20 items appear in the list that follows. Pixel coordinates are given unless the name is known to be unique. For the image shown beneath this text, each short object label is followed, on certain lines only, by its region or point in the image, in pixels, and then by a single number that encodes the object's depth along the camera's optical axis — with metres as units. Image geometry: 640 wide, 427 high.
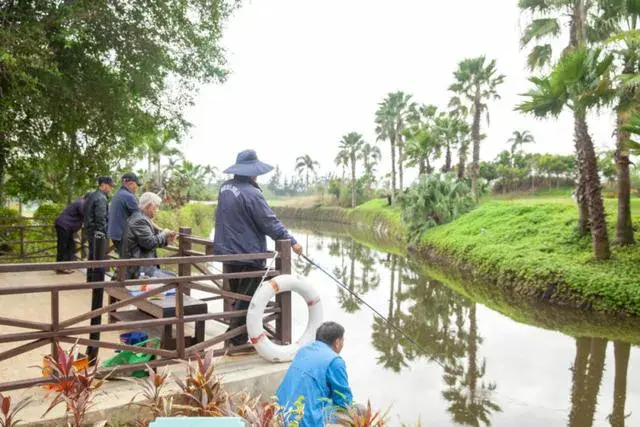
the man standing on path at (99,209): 7.40
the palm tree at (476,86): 30.41
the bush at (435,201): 25.28
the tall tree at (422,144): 34.47
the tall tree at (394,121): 45.25
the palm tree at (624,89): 11.24
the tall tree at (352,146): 58.62
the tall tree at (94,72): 8.62
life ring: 4.52
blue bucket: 4.73
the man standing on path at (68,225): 8.78
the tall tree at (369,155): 63.57
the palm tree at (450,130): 34.02
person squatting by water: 3.25
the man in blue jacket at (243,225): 4.86
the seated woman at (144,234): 4.96
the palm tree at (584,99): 11.89
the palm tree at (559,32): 14.56
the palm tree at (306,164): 87.00
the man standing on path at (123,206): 6.05
